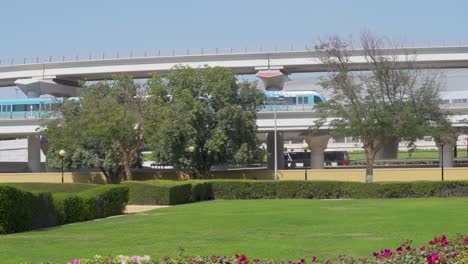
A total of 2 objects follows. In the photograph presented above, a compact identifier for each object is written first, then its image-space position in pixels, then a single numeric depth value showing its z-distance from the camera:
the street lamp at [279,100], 59.96
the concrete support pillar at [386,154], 90.34
